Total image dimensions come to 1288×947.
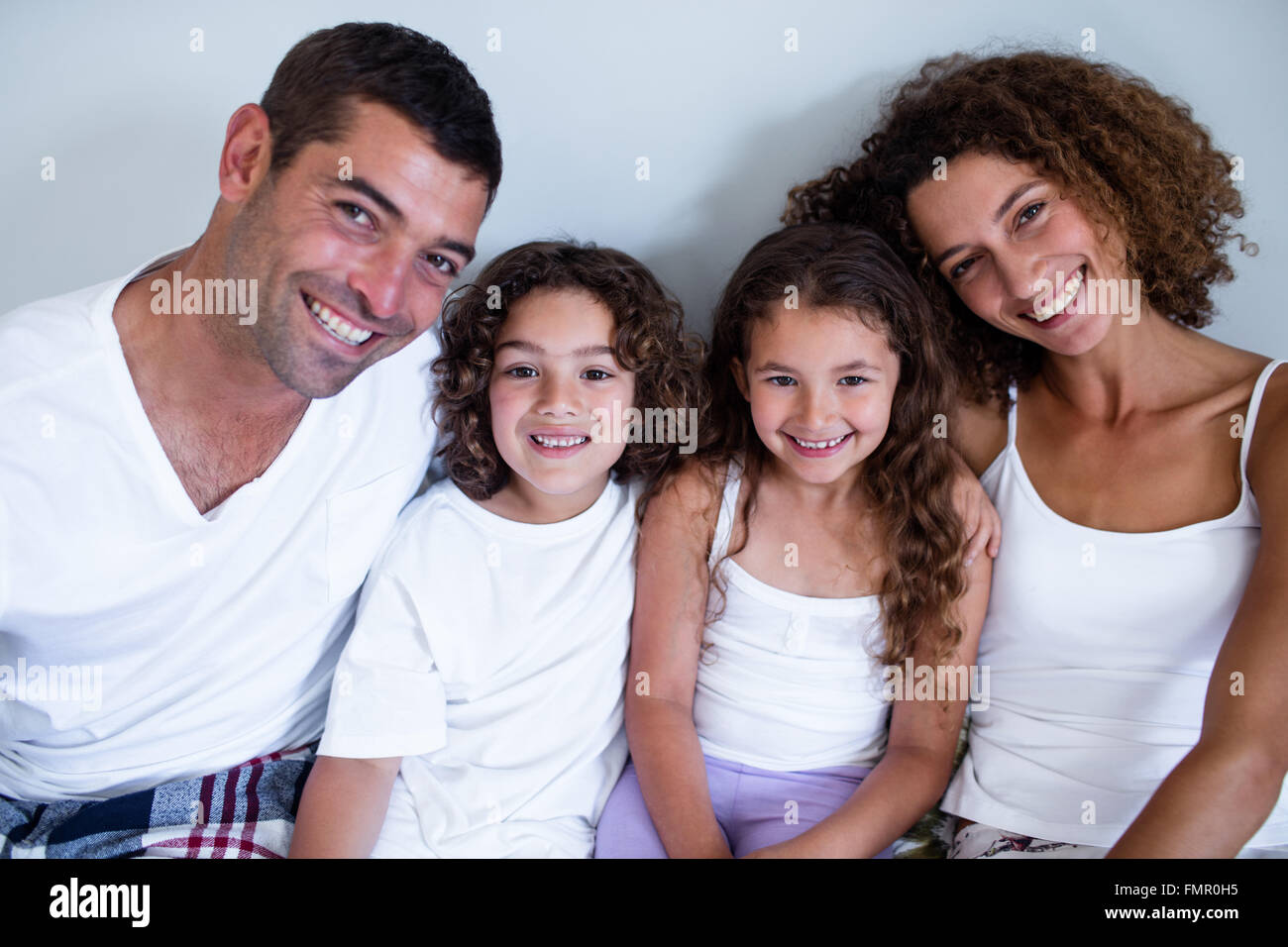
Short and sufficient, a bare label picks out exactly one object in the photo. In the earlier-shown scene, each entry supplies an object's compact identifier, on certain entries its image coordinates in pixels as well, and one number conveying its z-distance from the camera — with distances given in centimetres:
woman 134
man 118
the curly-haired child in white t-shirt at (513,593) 134
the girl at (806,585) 138
